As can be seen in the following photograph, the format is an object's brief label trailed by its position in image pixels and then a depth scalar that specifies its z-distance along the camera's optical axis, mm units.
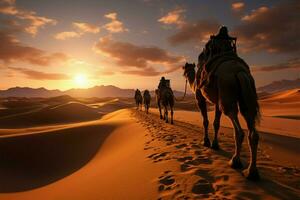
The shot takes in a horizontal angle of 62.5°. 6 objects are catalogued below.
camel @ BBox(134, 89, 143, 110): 42375
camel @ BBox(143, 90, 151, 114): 33475
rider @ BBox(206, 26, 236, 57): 7445
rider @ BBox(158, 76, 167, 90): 20484
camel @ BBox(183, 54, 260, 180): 5281
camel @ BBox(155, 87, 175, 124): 19594
